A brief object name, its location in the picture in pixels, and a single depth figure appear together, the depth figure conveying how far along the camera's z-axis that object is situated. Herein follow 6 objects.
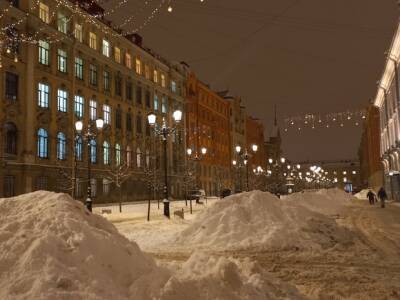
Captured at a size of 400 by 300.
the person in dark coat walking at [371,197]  41.37
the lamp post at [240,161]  62.35
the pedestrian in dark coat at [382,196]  35.33
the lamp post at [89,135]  23.09
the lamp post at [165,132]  21.98
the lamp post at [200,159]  61.25
